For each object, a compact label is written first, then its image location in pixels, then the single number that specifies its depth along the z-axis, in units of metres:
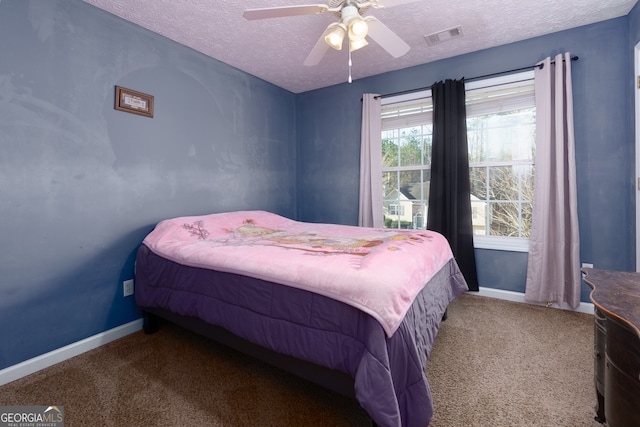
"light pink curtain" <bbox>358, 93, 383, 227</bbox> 3.48
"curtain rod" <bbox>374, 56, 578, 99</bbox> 2.64
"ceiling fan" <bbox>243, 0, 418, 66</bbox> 1.64
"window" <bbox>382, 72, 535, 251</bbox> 2.90
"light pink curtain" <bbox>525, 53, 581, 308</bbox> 2.54
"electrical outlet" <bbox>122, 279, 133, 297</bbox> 2.36
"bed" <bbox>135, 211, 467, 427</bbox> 1.20
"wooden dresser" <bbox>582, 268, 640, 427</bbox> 0.74
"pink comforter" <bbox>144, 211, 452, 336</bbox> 1.25
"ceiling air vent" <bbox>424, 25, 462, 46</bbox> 2.57
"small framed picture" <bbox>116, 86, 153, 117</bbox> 2.28
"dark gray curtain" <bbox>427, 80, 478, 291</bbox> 2.99
